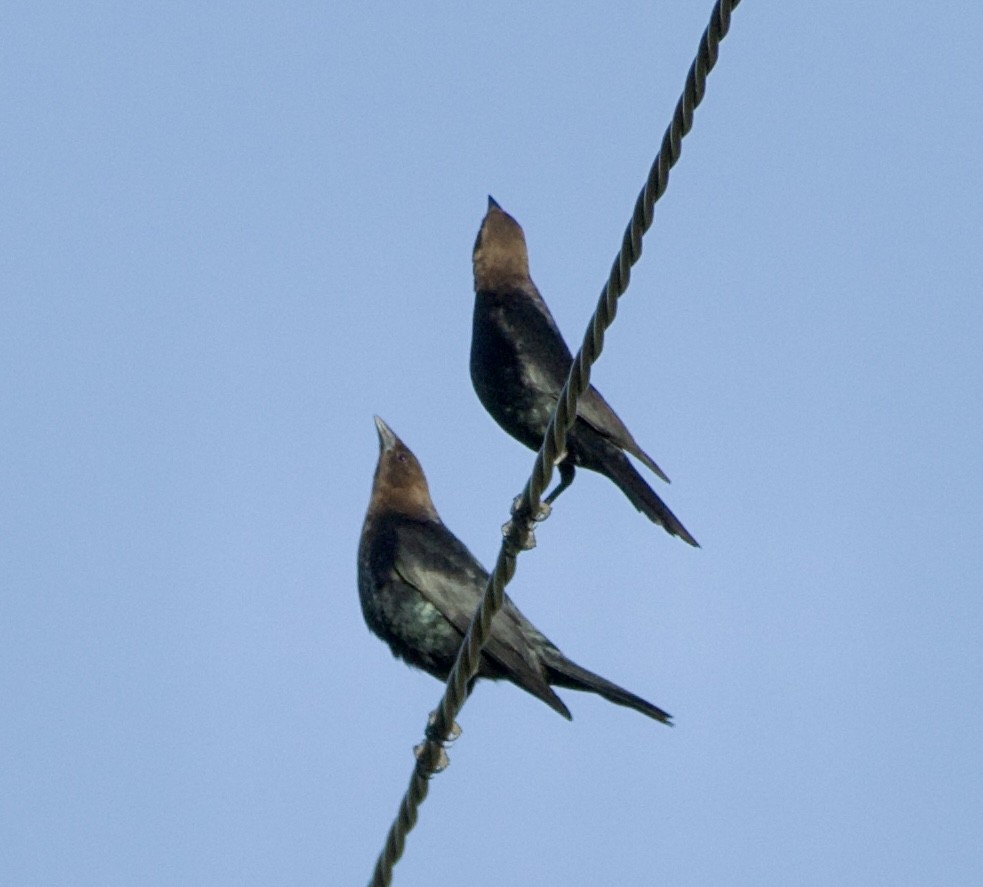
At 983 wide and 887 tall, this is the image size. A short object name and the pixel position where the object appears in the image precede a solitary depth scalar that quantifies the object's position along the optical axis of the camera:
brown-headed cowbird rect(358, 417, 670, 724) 12.26
